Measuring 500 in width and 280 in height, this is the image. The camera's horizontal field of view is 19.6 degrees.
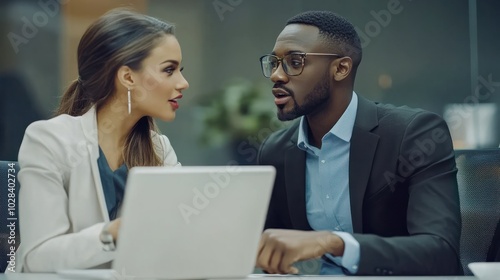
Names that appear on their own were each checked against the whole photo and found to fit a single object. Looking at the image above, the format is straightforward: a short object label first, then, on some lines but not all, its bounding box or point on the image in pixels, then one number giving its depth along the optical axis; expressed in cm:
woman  357
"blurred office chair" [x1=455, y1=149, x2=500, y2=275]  438
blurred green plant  872
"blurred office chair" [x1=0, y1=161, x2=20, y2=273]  426
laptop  264
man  376
